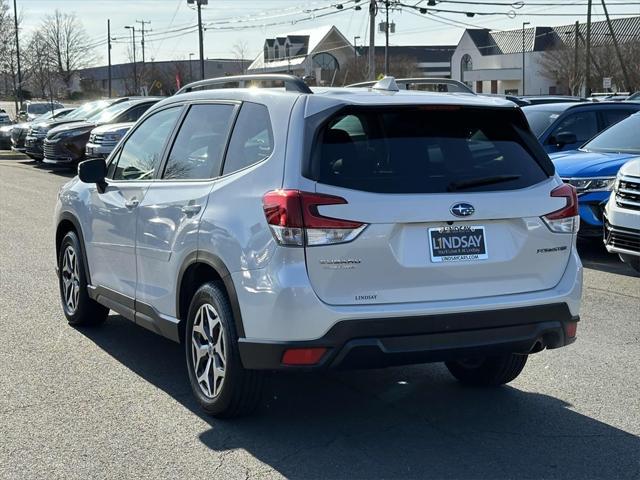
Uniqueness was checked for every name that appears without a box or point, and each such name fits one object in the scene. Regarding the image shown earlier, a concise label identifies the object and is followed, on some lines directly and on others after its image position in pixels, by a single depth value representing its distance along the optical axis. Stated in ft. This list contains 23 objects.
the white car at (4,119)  132.19
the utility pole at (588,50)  156.35
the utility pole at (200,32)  161.08
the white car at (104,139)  65.67
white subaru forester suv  14.06
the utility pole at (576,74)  239.50
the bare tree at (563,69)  259.39
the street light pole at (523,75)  300.40
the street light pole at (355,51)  317.50
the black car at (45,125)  80.34
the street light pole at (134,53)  279.26
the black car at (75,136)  71.46
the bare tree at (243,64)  340.96
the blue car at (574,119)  41.96
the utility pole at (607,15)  132.98
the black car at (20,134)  88.53
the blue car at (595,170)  33.53
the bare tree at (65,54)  239.91
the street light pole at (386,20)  148.89
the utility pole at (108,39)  293.00
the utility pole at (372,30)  132.57
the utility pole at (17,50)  153.99
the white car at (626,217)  27.55
